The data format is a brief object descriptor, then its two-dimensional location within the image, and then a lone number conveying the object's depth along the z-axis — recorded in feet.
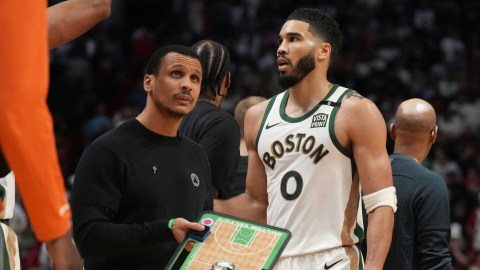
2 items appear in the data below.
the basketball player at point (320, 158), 30.73
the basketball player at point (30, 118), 14.19
